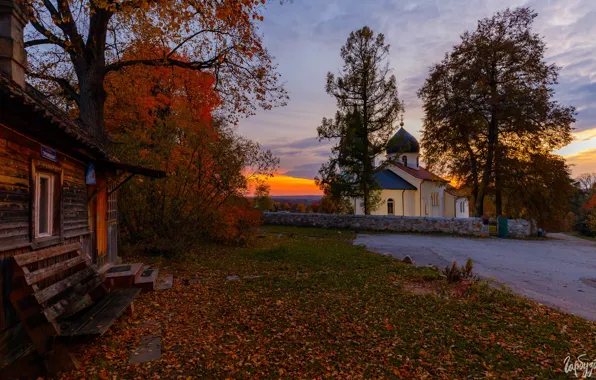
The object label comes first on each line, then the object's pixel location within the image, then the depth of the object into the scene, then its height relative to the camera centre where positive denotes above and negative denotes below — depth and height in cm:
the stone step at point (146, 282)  779 -181
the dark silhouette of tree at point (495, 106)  2433 +723
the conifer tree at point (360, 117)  2583 +668
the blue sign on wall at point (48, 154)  520 +82
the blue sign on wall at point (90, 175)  732 +65
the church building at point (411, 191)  3684 +143
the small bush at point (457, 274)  852 -185
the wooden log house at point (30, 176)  422 +47
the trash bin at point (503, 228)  2198 -173
